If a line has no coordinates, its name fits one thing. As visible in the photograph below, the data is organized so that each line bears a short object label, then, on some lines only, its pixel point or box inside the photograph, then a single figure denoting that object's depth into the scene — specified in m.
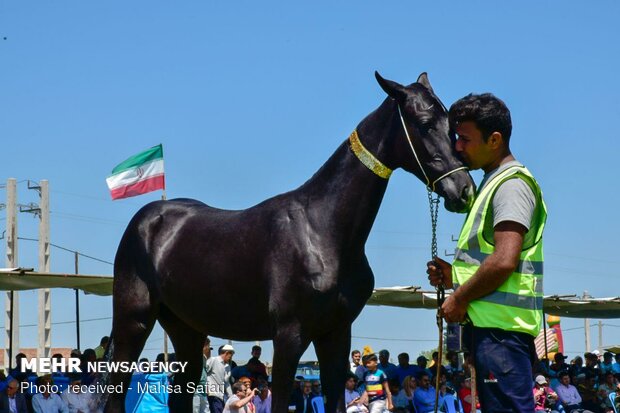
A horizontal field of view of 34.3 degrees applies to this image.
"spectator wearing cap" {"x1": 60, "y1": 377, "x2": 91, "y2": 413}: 13.95
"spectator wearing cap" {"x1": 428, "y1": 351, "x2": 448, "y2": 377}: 19.48
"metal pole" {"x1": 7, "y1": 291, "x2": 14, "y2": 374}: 17.50
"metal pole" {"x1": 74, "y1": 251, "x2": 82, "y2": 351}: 18.78
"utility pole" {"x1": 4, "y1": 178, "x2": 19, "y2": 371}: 30.12
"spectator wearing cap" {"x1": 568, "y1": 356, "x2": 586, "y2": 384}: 22.94
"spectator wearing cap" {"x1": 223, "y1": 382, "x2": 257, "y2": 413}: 14.41
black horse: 6.57
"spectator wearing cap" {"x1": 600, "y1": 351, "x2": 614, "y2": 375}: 24.32
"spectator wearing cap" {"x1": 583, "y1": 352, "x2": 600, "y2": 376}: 23.92
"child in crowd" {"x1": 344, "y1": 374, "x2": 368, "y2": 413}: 16.06
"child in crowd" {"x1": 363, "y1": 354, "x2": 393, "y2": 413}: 16.34
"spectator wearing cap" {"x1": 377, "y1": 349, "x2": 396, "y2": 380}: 18.89
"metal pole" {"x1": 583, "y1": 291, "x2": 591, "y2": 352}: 40.09
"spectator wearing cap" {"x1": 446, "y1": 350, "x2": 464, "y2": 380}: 21.75
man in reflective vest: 4.09
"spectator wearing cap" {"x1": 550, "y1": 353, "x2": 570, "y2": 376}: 23.80
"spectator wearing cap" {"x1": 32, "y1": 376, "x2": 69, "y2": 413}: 13.91
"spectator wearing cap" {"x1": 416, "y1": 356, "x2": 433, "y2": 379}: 19.73
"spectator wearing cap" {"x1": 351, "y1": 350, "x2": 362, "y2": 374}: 19.88
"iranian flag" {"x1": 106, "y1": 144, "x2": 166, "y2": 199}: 21.56
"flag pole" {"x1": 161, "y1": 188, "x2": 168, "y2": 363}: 19.80
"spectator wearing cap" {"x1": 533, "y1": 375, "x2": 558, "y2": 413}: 18.31
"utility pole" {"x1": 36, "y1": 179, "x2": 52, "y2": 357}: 30.34
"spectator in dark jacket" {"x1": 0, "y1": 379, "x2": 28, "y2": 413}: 14.05
